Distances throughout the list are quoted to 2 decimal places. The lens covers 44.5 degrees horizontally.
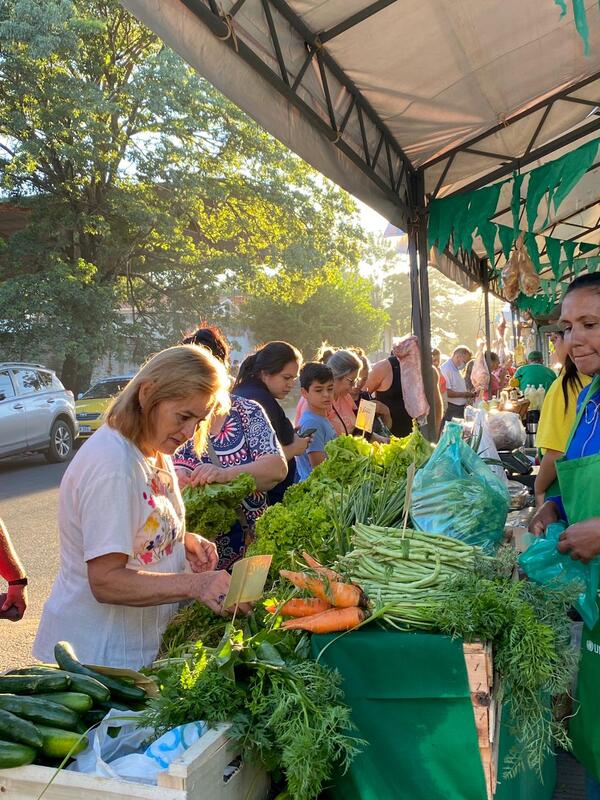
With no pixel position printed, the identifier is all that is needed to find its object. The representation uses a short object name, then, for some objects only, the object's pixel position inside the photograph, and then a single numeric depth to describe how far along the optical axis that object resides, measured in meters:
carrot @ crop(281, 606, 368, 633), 2.06
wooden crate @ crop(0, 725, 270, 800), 1.52
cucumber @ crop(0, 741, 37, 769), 1.62
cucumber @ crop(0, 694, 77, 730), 1.73
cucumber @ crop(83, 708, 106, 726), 1.84
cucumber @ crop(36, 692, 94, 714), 1.80
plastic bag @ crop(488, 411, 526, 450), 6.06
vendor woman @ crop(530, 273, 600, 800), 2.55
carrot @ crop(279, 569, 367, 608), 2.13
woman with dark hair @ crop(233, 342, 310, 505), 4.38
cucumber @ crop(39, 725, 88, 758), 1.68
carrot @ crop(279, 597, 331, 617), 2.13
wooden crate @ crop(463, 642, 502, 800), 1.91
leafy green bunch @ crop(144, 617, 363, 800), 1.69
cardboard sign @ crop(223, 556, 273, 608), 2.00
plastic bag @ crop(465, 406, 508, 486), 3.80
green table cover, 1.96
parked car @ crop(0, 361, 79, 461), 13.46
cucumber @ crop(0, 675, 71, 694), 1.85
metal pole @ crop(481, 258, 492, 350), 12.84
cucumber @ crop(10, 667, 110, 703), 1.86
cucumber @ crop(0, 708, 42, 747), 1.66
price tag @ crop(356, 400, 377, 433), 4.77
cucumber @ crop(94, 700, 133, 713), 1.89
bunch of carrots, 2.07
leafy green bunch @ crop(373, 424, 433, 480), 3.35
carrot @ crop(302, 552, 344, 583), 2.21
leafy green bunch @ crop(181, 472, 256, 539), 3.19
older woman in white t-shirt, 2.20
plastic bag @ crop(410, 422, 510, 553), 2.53
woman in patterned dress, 3.59
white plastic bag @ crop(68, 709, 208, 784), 1.62
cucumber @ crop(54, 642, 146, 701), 1.93
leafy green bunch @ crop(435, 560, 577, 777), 1.94
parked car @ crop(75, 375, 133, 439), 16.66
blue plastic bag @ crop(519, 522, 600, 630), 2.51
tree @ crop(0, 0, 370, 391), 19.81
